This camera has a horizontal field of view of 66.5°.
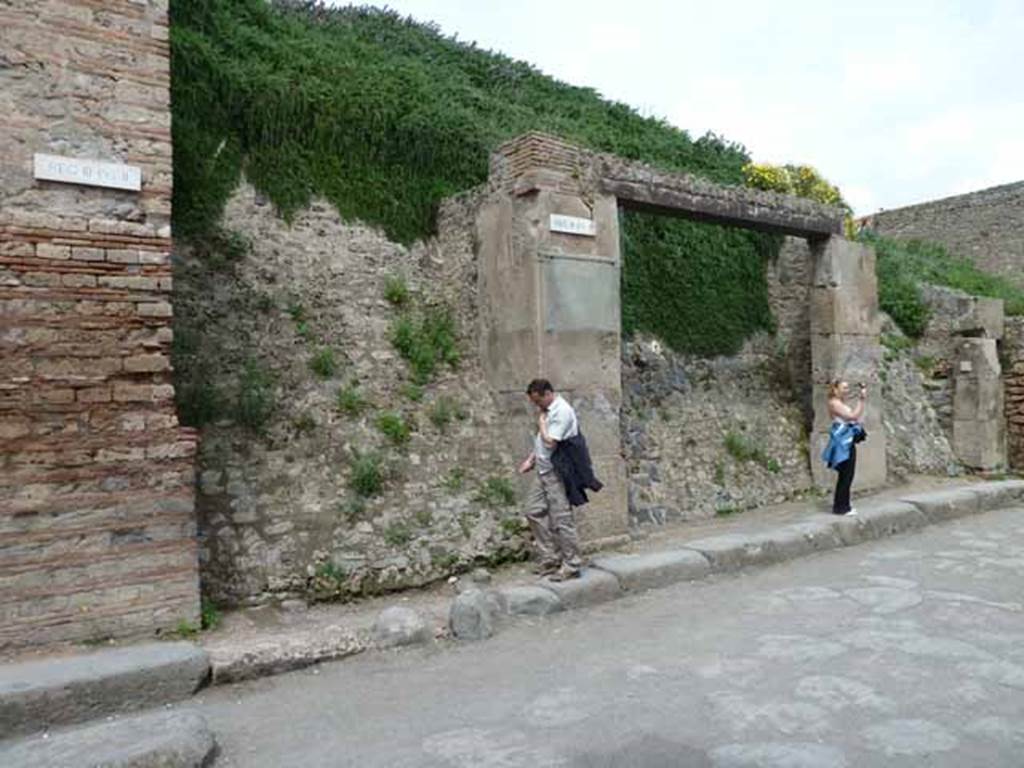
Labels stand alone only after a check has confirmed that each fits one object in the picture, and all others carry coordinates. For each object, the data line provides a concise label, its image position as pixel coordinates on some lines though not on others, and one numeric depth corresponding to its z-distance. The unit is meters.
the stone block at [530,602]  5.22
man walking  5.69
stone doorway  6.79
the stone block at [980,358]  10.94
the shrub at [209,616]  4.68
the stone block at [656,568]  5.81
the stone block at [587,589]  5.43
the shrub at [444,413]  6.84
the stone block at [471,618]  4.81
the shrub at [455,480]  6.46
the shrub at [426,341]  7.20
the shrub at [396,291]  7.50
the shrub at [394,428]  6.49
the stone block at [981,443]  10.80
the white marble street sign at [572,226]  6.82
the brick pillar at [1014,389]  11.21
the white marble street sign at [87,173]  4.39
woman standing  7.79
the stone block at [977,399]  10.88
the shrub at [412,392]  6.89
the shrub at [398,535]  5.85
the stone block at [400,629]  4.66
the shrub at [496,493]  6.55
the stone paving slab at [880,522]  7.41
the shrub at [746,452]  9.19
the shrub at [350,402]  6.46
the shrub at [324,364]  6.57
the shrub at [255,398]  5.91
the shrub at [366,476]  5.97
